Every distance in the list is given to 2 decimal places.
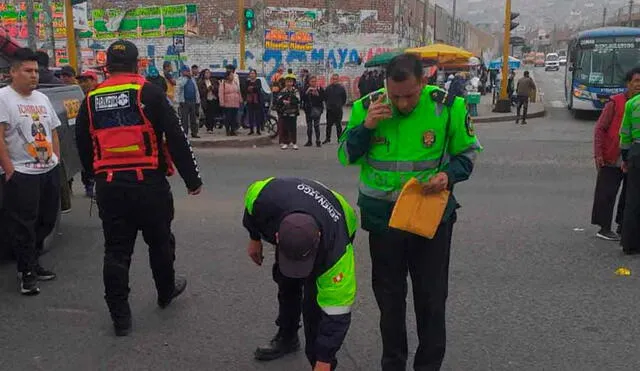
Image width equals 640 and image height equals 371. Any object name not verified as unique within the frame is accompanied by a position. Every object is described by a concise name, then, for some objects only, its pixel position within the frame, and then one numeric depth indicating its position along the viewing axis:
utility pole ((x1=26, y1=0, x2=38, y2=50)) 15.36
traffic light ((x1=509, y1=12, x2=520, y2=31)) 20.72
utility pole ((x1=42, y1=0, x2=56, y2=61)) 15.06
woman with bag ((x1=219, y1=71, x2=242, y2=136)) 14.45
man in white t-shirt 4.55
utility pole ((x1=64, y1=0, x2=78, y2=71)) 11.84
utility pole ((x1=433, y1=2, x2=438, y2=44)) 39.27
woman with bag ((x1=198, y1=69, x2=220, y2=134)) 15.56
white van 68.69
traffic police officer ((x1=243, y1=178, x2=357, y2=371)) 2.67
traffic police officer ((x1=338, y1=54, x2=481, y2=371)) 3.03
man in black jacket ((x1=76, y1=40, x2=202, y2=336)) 3.83
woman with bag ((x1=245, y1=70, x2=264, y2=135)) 14.41
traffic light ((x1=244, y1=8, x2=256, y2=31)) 17.09
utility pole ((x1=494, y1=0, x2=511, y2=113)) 20.30
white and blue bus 19.92
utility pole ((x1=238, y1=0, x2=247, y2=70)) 17.15
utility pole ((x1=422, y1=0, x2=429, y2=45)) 34.69
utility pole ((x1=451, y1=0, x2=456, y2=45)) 48.17
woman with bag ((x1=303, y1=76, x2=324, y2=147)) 13.41
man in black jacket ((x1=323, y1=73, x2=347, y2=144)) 13.77
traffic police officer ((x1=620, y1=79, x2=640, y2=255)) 5.65
